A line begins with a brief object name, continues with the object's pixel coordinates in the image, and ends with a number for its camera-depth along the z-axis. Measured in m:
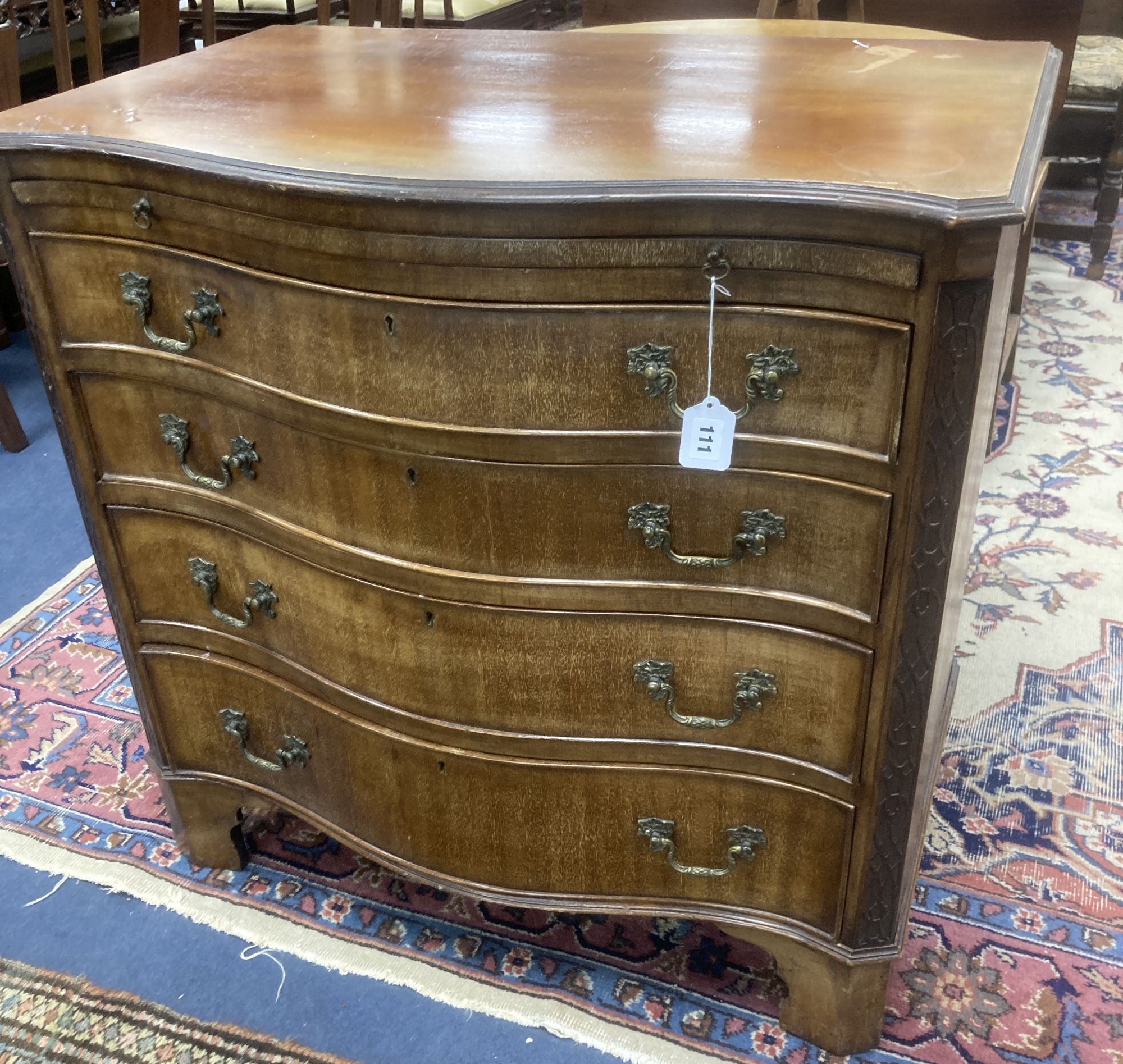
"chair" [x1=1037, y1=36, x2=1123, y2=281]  3.17
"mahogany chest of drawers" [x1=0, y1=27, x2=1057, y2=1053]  0.89
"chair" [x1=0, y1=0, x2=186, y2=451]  2.25
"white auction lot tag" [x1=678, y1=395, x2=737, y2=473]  0.94
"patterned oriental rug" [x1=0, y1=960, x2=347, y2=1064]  1.31
